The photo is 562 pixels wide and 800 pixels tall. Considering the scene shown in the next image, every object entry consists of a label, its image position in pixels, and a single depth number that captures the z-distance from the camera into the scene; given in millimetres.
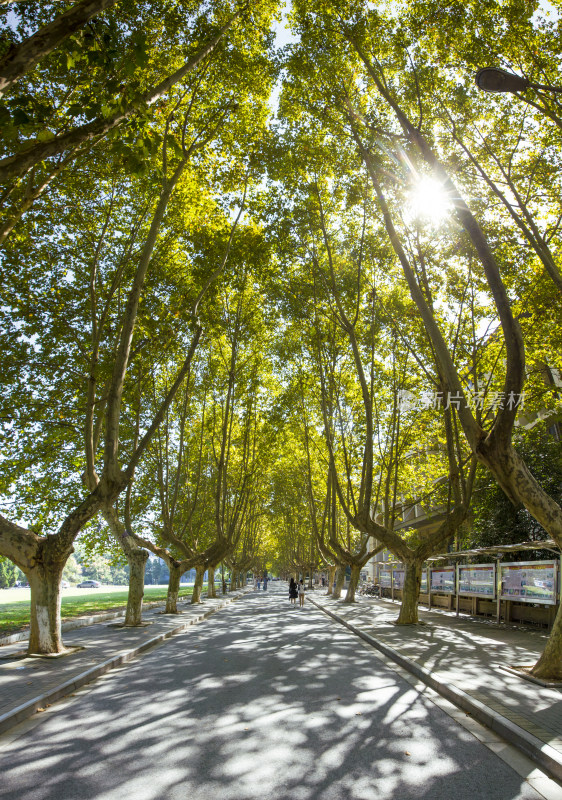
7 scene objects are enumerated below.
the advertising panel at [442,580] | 20656
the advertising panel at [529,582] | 13031
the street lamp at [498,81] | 6422
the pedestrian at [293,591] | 30225
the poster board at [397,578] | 28056
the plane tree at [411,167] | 7547
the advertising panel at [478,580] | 16938
